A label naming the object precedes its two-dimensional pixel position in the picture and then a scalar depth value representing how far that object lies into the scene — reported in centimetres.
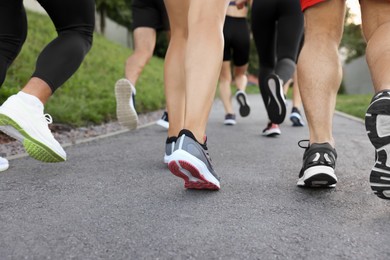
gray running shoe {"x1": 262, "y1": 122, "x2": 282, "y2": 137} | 428
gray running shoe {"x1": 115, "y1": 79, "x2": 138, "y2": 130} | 346
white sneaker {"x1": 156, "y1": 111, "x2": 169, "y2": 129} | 446
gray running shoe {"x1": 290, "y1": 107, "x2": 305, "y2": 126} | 544
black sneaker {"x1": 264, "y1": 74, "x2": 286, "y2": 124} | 354
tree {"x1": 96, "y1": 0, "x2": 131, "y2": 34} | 2135
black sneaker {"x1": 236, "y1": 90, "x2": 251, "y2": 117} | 582
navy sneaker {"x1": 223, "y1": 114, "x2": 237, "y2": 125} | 557
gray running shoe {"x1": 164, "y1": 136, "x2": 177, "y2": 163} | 247
